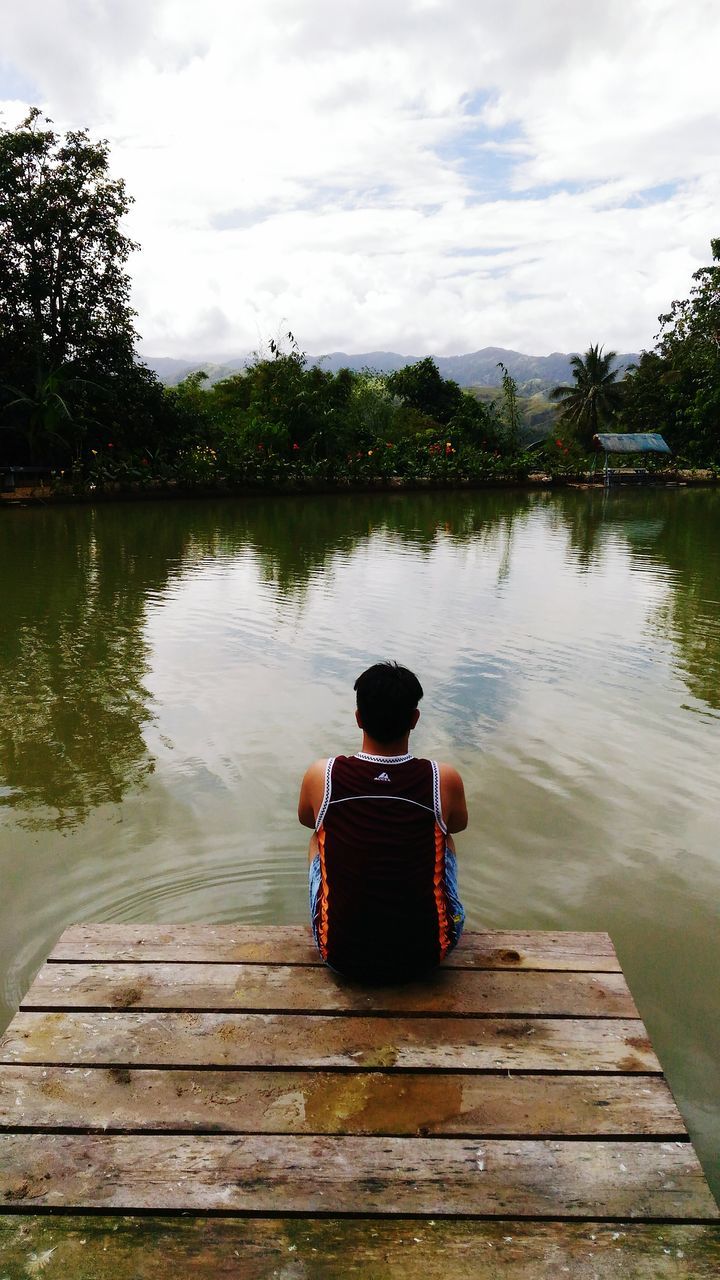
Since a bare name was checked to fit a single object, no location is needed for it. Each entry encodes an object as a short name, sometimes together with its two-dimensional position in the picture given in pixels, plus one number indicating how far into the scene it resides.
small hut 30.39
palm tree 42.75
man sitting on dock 2.08
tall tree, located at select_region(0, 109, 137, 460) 20.41
